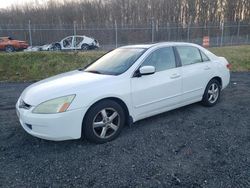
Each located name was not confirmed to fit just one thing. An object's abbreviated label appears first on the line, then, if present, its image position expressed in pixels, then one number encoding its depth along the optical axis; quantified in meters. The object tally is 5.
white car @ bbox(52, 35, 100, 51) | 18.86
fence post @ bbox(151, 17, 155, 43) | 20.12
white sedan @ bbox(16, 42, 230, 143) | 3.37
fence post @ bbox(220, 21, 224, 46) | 24.09
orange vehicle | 19.14
